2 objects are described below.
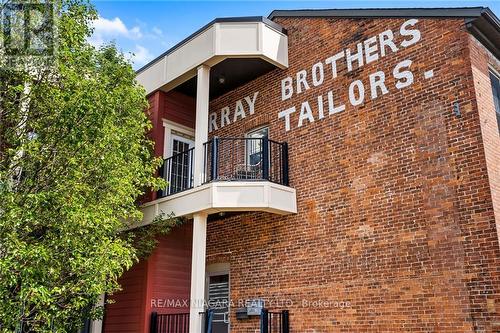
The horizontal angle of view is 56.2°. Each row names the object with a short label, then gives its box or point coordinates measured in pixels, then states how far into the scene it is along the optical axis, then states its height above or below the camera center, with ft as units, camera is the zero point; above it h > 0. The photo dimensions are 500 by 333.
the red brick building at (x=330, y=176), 23.67 +7.69
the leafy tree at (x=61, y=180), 21.45 +6.73
